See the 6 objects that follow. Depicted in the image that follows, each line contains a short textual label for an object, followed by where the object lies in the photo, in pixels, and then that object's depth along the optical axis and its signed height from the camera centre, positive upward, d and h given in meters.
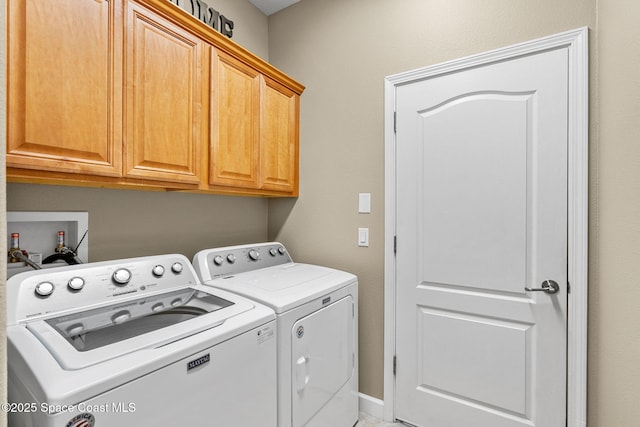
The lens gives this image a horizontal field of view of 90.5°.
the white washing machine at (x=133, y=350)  0.79 -0.41
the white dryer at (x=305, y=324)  1.39 -0.55
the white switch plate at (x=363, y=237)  2.06 -0.16
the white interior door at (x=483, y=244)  1.53 -0.17
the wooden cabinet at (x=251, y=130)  1.70 +0.50
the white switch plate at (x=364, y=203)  2.04 +0.06
